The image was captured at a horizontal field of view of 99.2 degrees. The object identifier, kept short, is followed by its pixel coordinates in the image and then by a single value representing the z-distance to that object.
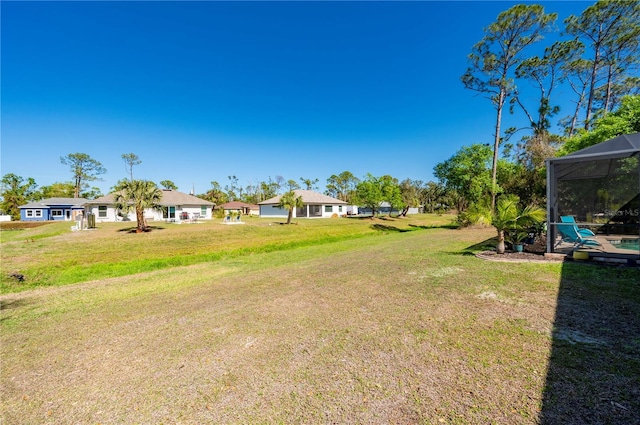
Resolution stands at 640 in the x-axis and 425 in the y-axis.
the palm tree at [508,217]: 9.10
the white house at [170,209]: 32.03
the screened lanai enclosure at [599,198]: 7.72
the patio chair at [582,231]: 9.54
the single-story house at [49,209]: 41.59
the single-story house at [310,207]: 43.41
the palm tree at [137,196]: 20.56
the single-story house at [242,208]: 52.68
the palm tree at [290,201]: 29.33
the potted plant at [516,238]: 9.48
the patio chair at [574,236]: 8.03
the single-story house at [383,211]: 66.69
